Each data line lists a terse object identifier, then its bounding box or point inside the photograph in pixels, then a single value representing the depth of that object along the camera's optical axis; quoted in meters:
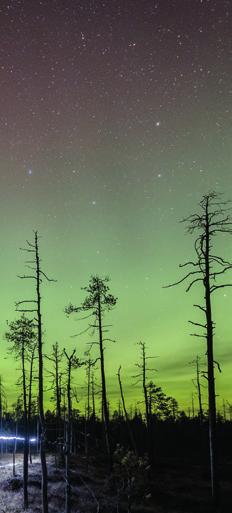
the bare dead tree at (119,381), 35.91
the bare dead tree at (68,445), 16.36
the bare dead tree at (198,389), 55.83
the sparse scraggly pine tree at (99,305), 29.11
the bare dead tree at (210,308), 14.88
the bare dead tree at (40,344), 21.56
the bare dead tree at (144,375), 41.91
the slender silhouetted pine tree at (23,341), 28.56
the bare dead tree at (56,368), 43.67
